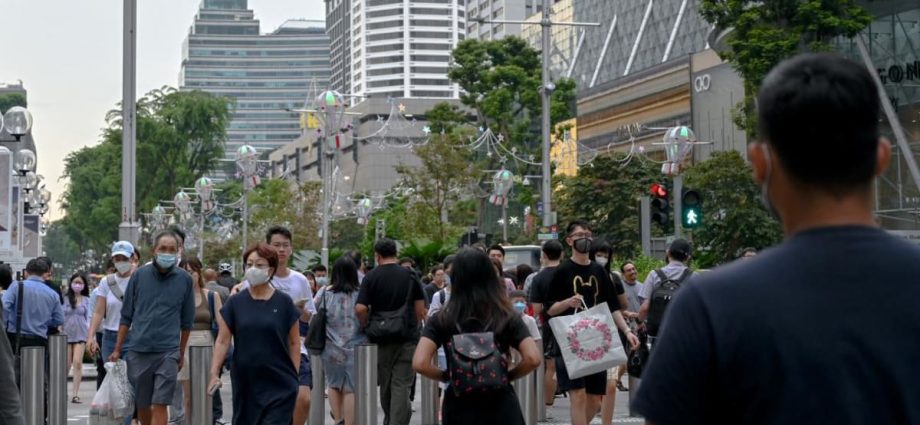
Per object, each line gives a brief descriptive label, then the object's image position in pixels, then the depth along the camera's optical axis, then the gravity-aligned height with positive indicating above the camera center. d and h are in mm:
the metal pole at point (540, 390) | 14952 -1390
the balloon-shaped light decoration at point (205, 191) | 60484 +2314
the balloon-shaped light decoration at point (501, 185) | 46991 +1980
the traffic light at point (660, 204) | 23219 +673
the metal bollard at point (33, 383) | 12625 -1079
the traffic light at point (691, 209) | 22672 +580
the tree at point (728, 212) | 45156 +1097
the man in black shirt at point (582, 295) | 11930 -358
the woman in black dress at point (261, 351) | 9867 -649
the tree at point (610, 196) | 59156 +2042
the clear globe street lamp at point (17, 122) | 28969 +2416
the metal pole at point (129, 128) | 22453 +1871
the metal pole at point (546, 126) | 38531 +3188
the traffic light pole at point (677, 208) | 22500 +590
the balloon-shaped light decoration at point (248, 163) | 50125 +2853
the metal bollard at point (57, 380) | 12938 -1092
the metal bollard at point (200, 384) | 11883 -1039
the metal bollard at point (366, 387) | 12562 -1132
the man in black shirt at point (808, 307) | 2848 -109
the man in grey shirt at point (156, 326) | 11844 -586
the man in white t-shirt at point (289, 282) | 11672 -244
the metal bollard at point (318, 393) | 13375 -1282
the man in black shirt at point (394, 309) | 12891 -531
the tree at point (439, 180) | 60250 +2734
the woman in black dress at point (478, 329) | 7465 -391
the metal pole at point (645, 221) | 22797 +416
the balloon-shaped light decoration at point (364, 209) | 73188 +1928
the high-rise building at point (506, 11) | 178625 +28314
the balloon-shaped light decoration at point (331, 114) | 38938 +3489
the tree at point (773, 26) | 38406 +5651
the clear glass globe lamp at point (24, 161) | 34844 +2036
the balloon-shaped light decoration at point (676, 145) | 33375 +2332
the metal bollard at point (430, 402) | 11484 -1147
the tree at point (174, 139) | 84375 +6149
